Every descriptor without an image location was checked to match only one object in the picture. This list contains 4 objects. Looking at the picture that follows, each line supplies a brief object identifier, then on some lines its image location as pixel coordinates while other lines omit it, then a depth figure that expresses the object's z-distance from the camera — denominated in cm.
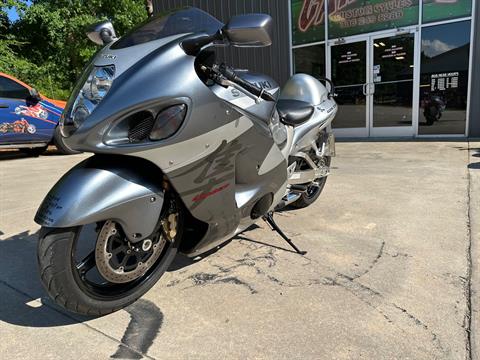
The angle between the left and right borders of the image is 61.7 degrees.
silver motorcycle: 194
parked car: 785
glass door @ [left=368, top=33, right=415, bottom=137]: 907
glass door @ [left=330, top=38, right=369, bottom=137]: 970
